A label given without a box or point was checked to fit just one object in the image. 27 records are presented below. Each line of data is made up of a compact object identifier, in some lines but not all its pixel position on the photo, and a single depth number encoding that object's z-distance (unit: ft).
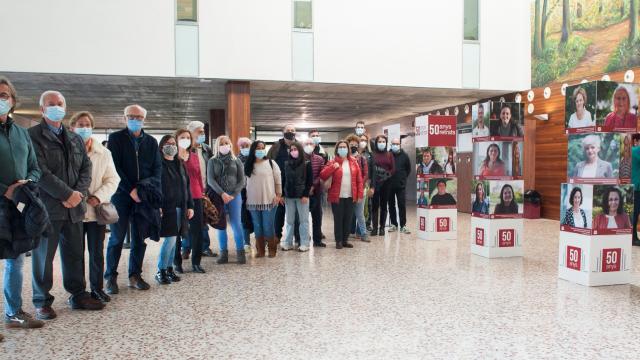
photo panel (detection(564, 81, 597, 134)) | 16.03
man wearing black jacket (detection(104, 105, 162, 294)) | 14.60
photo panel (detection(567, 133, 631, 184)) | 16.10
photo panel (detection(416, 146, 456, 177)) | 26.55
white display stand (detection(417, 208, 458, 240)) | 25.70
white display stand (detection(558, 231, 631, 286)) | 16.07
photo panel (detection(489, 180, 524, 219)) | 20.81
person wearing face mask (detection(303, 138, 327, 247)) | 23.13
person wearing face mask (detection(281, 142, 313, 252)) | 21.30
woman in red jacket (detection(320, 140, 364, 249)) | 22.89
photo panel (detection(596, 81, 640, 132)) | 15.98
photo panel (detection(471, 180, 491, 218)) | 20.98
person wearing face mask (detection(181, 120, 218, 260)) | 18.81
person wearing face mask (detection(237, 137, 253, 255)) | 21.18
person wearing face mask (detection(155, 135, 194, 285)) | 15.64
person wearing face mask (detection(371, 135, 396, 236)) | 27.07
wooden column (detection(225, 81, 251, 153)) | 33.50
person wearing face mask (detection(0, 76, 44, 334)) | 10.83
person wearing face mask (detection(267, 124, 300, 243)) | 21.75
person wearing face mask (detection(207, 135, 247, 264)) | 18.79
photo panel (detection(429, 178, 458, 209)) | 26.09
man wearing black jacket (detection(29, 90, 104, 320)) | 12.09
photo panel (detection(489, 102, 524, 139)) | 21.01
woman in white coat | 13.50
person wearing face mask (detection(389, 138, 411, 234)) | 27.68
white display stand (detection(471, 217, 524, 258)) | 20.58
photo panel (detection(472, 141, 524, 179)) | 21.06
